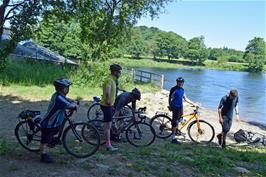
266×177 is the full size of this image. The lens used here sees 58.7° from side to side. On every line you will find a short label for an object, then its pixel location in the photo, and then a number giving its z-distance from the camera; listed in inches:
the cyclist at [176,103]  230.1
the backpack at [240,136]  293.5
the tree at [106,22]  585.8
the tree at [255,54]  2823.7
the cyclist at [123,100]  202.7
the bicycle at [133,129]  205.8
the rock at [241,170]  176.3
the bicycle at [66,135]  162.9
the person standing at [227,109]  235.6
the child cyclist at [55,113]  151.4
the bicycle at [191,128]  251.7
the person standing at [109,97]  178.2
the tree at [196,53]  3085.8
